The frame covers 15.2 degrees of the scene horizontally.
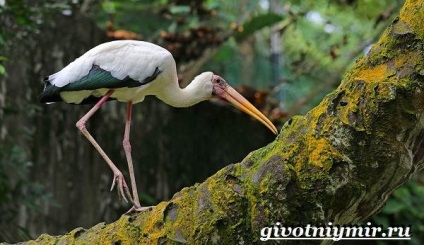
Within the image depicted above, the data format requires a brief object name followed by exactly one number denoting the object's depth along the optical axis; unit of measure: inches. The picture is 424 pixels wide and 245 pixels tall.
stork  356.5
